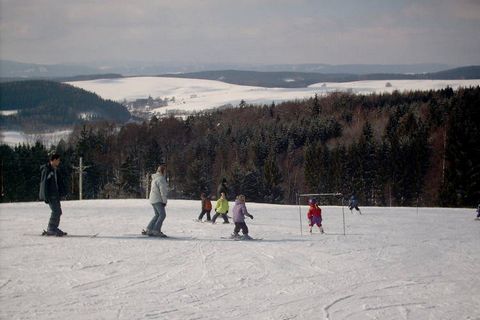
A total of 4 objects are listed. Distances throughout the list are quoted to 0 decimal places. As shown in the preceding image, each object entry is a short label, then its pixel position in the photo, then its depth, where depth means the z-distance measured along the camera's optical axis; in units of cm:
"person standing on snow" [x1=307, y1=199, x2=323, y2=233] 1967
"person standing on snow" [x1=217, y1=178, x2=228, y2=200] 2254
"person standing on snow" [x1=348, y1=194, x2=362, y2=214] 3066
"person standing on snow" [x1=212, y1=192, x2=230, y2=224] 2162
